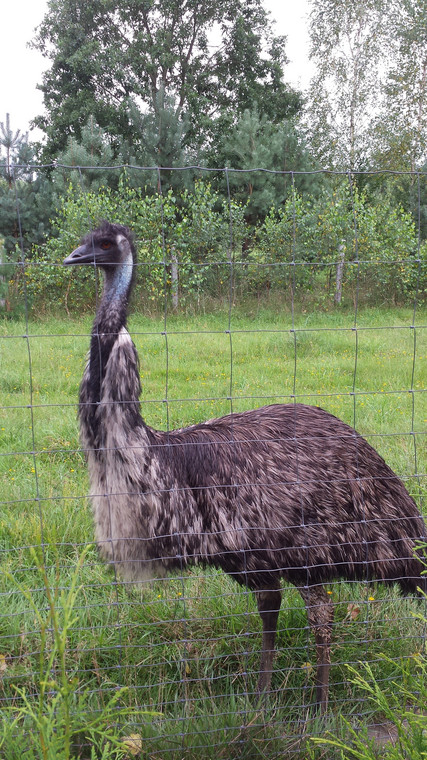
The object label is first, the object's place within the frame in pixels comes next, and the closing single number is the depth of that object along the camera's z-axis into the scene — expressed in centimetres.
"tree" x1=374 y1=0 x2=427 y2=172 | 2005
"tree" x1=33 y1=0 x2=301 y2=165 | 2012
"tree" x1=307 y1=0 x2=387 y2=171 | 2011
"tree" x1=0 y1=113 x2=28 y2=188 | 897
